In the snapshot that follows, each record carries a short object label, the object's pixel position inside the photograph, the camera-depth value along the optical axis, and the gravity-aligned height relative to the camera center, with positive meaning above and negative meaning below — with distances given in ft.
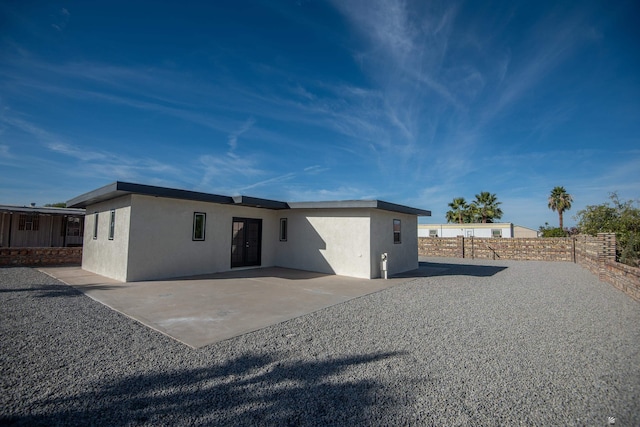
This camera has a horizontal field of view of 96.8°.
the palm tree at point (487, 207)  103.71 +10.74
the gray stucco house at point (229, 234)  28.30 -0.20
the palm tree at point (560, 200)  98.84 +12.97
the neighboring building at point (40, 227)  48.21 +0.39
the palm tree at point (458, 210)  110.22 +9.95
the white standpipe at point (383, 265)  32.74 -3.62
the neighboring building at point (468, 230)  86.07 +1.87
